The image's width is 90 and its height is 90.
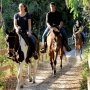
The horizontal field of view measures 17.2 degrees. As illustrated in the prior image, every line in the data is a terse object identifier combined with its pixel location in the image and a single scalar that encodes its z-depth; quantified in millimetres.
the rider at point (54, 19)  11529
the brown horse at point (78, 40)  19531
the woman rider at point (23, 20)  9477
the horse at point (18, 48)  8906
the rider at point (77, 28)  19422
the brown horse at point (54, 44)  11328
